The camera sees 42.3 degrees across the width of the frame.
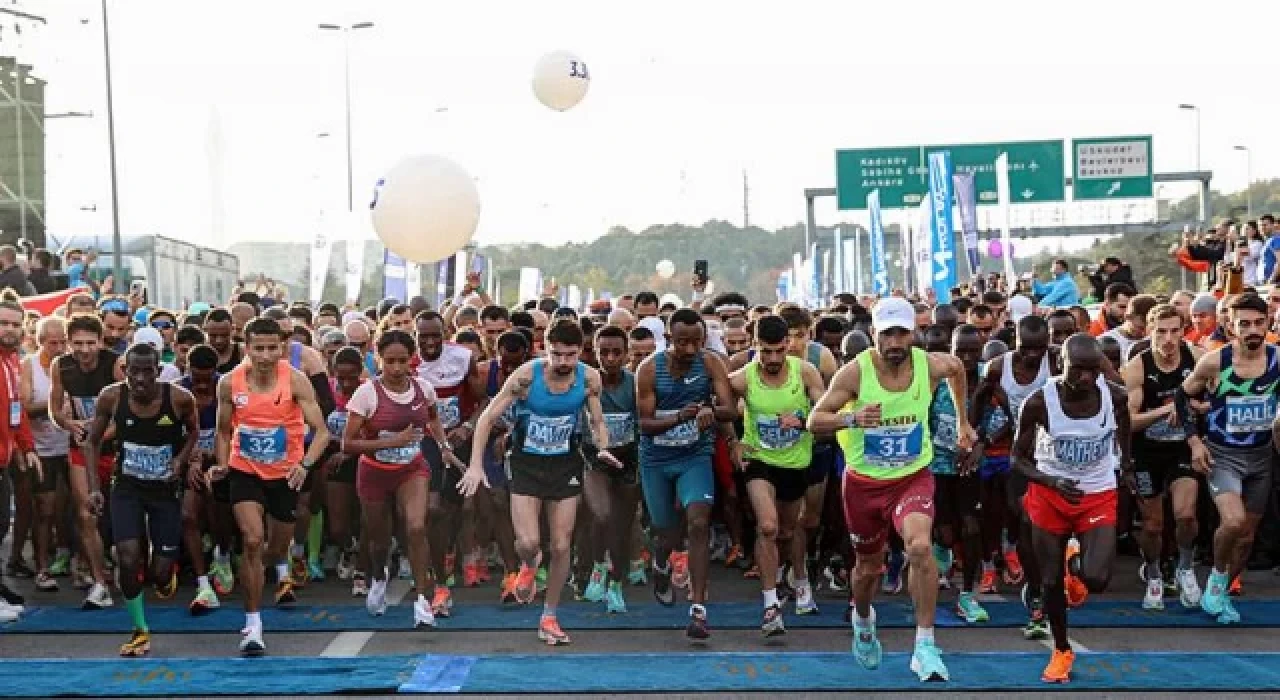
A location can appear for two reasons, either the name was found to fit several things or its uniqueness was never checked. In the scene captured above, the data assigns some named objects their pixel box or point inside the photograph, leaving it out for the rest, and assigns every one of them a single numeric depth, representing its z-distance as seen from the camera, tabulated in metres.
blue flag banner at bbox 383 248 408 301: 23.84
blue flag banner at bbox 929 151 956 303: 24.62
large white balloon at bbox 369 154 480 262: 15.91
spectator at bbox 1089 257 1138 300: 21.44
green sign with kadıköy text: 53.19
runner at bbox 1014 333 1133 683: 8.91
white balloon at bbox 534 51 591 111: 17.67
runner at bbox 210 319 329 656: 9.97
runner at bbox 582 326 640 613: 10.88
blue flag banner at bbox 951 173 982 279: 28.45
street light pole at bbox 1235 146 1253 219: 85.82
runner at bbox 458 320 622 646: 10.41
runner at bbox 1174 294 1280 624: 10.73
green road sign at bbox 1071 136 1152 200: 54.84
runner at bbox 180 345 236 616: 11.43
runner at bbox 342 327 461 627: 10.75
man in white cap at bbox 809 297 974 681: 8.87
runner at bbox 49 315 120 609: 11.72
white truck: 39.34
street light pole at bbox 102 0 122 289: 31.39
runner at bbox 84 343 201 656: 10.06
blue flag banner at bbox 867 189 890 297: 34.38
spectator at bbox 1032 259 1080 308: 21.22
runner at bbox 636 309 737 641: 10.36
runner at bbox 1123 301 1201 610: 11.15
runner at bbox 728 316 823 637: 10.30
